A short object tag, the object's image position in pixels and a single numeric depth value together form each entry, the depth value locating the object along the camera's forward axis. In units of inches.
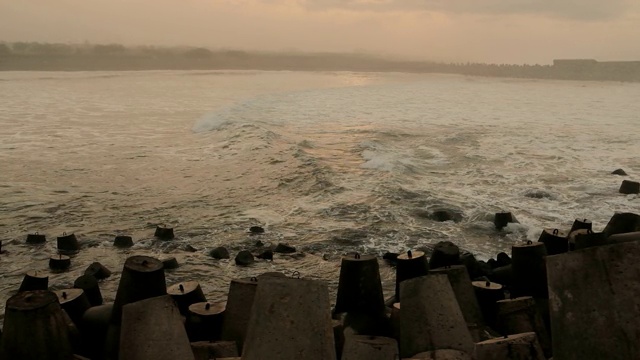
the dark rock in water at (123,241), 400.8
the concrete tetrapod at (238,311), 205.9
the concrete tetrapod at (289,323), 150.5
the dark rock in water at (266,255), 374.0
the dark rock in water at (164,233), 415.8
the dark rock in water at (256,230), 431.8
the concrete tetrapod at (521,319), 206.5
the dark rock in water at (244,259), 361.1
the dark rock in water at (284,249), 388.2
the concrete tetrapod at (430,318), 181.0
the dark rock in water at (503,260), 301.1
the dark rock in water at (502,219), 440.1
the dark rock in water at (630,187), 541.3
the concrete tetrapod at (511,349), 157.5
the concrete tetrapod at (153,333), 169.8
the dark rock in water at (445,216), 469.4
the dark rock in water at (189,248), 393.1
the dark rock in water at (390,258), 368.6
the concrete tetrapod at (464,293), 218.5
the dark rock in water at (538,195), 543.1
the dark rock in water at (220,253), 375.2
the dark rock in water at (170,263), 352.5
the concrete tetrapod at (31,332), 173.9
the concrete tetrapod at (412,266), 248.4
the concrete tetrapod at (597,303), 151.0
